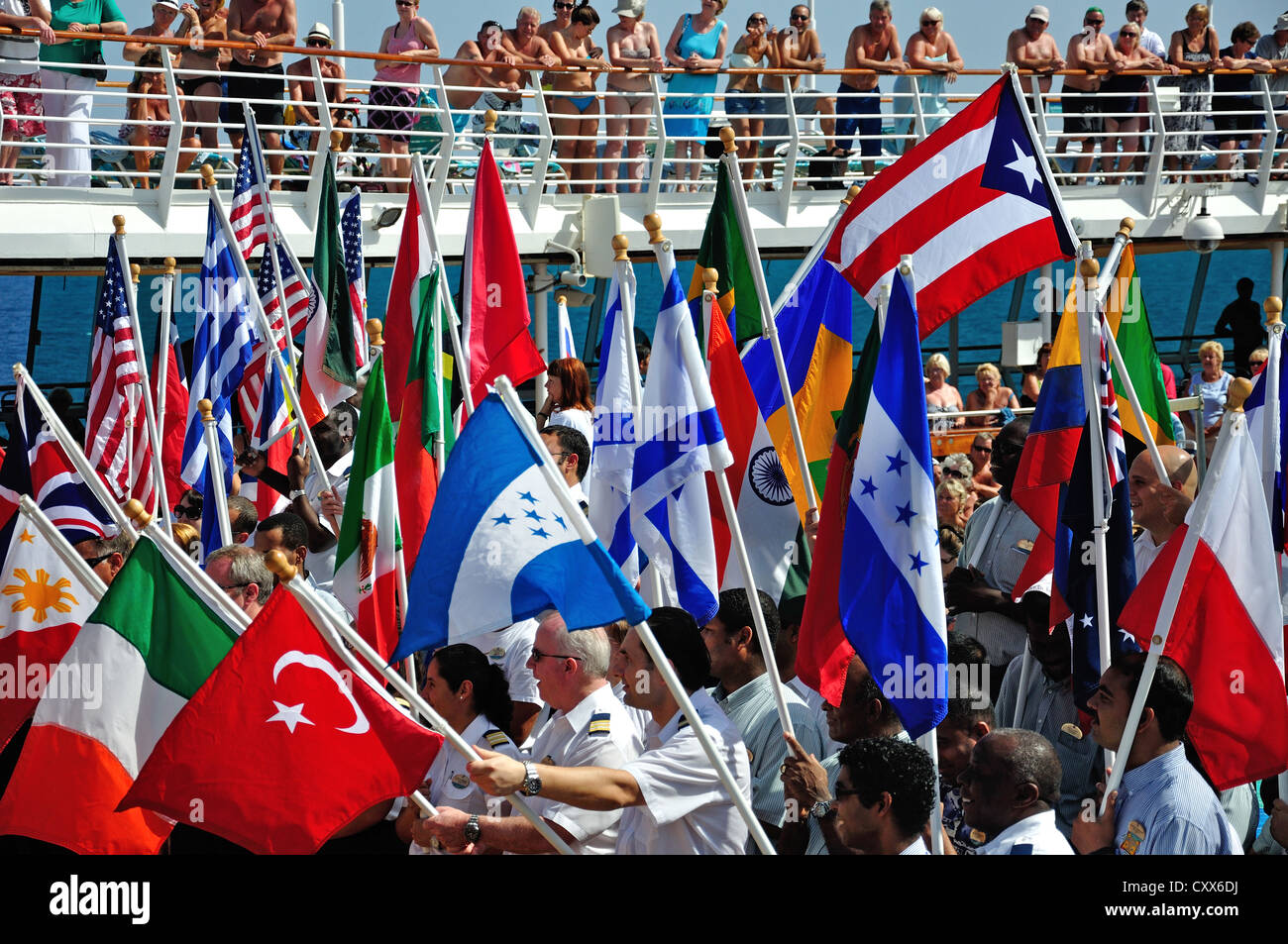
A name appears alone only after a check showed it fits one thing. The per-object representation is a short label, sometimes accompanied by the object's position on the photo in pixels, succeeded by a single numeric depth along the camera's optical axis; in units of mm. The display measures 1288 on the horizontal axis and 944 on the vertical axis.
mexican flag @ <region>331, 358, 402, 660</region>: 6789
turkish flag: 4863
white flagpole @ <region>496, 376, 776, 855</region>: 4551
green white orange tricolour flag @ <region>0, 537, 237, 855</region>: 5371
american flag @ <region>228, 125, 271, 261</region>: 10258
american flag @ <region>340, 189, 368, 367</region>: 10914
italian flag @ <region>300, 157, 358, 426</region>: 9773
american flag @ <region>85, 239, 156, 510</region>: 9305
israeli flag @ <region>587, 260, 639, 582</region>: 6512
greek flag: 9289
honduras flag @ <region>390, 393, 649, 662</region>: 4801
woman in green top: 12969
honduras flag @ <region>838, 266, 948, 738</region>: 5281
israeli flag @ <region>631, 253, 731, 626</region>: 6070
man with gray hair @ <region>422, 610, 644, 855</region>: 4980
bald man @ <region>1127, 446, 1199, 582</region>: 6664
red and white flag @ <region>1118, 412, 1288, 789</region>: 5375
